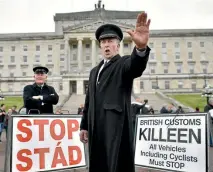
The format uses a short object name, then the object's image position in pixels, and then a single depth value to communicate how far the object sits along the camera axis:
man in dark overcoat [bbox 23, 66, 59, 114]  6.74
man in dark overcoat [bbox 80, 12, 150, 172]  3.49
